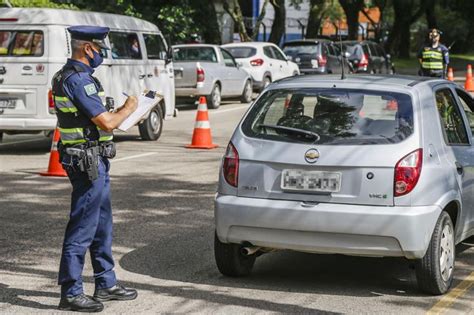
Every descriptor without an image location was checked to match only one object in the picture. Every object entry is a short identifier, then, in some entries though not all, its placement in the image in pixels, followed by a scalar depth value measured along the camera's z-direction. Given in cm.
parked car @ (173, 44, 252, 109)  2334
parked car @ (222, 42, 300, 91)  2706
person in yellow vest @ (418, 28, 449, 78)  1811
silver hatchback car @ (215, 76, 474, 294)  638
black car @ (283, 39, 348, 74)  3002
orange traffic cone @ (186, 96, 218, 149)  1542
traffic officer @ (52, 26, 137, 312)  598
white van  1420
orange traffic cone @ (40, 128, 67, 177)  1238
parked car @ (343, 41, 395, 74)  3242
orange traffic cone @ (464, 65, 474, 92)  2878
